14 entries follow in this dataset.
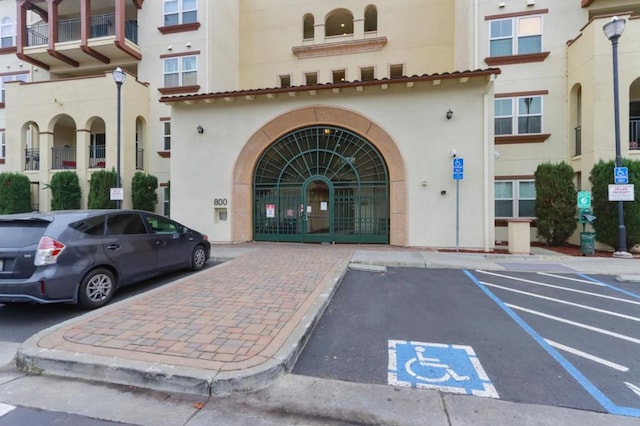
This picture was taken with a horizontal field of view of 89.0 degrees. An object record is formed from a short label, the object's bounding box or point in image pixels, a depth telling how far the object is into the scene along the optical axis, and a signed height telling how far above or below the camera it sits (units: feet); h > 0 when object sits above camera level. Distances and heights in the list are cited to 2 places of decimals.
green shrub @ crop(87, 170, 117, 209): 52.49 +3.68
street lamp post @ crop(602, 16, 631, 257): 32.35 +7.21
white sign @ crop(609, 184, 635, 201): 32.53 +1.74
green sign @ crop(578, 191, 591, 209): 34.78 +1.10
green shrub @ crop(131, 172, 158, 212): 53.57 +3.37
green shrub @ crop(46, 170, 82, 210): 53.70 +3.48
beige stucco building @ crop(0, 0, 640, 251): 37.32 +14.13
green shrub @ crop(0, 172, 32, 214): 54.60 +3.17
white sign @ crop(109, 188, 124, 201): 39.68 +2.27
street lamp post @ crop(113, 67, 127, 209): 39.60 +16.37
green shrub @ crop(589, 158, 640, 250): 34.76 +0.24
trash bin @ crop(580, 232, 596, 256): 34.19 -3.45
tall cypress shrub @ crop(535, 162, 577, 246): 39.68 +1.02
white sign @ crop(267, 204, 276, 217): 42.47 +0.14
